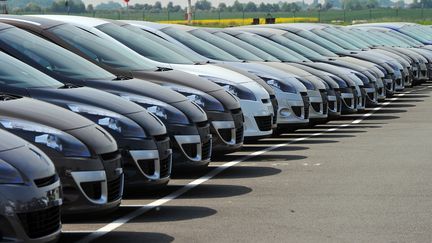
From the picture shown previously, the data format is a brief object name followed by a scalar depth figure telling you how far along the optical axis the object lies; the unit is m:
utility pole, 75.39
